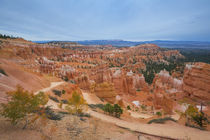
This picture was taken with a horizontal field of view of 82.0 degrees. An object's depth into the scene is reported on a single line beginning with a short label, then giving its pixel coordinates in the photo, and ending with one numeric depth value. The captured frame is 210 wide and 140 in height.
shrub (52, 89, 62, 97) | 21.65
